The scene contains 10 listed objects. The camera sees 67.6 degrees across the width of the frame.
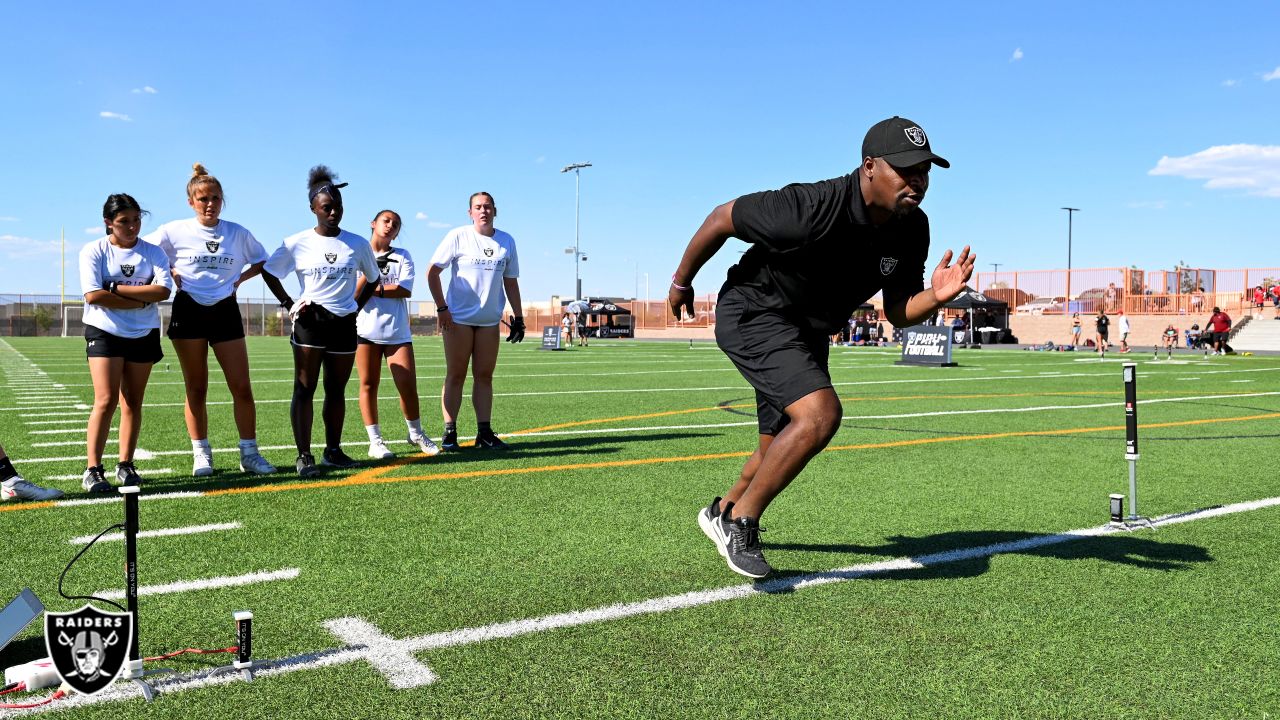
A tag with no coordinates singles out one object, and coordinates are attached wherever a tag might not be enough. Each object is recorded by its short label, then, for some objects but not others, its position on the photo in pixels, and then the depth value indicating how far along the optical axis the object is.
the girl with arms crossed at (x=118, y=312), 5.64
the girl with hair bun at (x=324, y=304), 6.63
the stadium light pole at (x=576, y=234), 63.25
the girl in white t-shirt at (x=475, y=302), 7.64
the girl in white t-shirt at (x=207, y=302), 6.10
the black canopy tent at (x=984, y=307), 38.66
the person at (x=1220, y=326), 30.20
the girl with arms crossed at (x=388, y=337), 7.33
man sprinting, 3.76
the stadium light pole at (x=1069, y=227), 66.94
